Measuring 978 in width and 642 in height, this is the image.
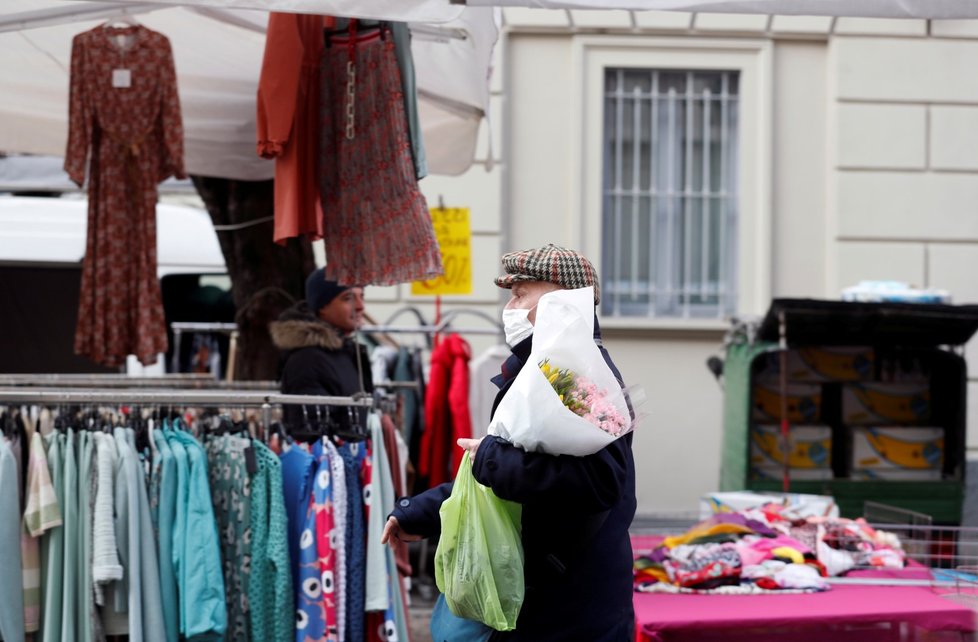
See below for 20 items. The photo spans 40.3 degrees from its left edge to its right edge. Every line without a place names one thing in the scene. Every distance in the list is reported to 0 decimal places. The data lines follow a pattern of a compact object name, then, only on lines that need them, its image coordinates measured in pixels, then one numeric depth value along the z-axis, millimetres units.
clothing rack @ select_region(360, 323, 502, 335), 8266
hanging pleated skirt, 5180
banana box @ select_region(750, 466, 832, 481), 8164
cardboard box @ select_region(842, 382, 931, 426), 8406
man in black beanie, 5996
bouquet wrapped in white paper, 3133
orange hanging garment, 5207
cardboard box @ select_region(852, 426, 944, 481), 8258
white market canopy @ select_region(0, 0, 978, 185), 5941
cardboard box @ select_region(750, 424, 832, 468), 8234
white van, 8961
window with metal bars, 11109
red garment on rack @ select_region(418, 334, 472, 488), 8461
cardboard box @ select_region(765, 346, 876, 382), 8406
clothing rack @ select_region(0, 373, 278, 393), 6664
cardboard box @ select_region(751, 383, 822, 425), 8430
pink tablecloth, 4363
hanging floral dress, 5832
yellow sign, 8961
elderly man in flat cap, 3156
